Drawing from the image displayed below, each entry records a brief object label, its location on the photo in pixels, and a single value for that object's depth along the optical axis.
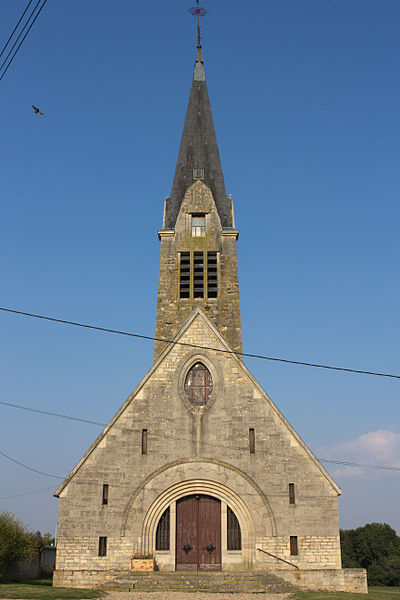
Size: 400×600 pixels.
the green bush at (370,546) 46.03
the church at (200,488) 18.92
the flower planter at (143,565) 18.50
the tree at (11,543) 20.22
